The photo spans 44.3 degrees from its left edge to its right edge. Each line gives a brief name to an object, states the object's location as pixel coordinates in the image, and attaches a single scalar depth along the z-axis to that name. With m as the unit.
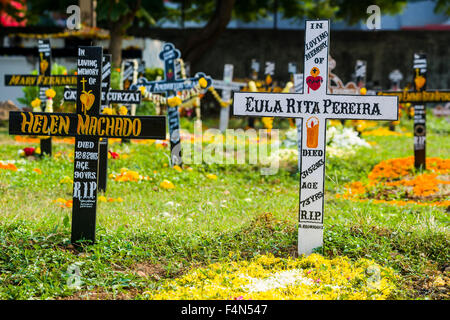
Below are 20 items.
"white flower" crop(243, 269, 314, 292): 4.23
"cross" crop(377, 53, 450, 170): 10.40
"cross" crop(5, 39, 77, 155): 10.36
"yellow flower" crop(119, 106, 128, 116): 7.25
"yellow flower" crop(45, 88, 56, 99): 10.50
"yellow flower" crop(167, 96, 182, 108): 10.20
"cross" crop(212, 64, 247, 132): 15.96
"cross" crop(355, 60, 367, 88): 16.11
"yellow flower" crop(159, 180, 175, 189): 8.72
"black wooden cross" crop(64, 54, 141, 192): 8.09
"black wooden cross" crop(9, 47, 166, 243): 5.22
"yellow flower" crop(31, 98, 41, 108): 10.26
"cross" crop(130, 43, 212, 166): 10.32
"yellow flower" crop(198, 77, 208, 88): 10.06
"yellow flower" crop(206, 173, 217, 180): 9.66
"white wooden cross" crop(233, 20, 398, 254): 5.21
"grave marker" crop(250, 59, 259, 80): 18.92
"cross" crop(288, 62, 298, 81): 17.00
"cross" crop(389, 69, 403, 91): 20.78
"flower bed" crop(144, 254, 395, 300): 4.07
